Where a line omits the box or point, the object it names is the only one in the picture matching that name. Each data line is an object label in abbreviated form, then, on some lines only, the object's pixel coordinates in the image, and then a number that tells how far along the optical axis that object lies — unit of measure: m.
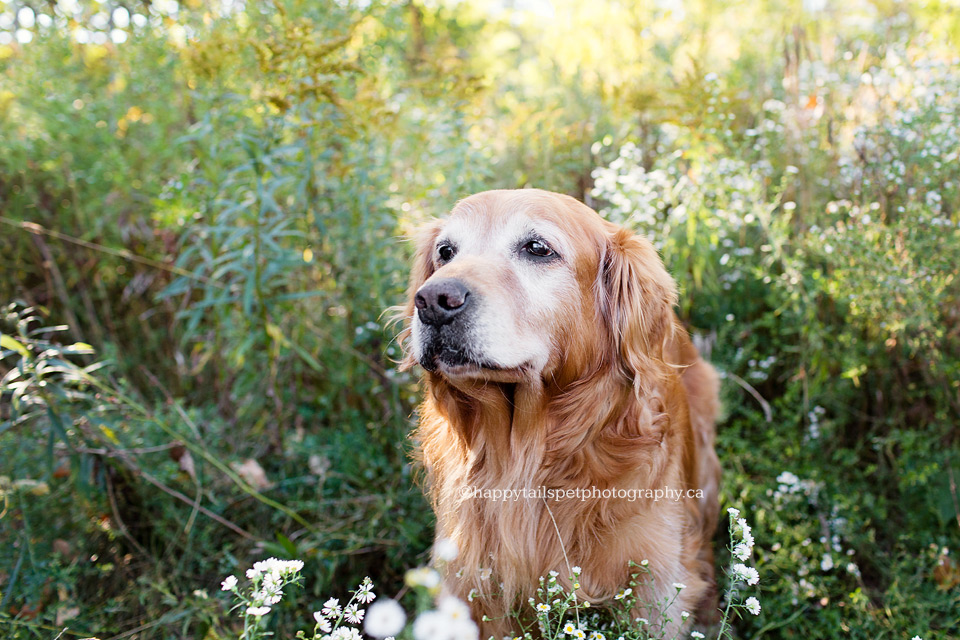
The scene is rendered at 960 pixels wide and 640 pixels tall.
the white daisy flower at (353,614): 0.83
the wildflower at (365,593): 0.84
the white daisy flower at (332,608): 0.82
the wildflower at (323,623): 0.80
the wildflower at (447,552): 0.80
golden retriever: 0.98
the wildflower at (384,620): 0.67
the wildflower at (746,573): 0.86
